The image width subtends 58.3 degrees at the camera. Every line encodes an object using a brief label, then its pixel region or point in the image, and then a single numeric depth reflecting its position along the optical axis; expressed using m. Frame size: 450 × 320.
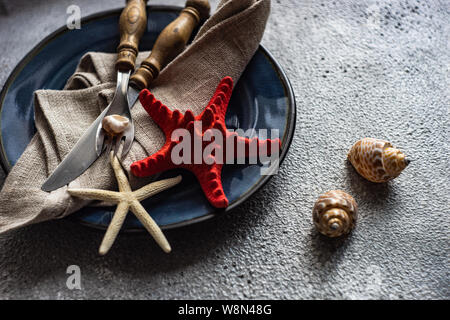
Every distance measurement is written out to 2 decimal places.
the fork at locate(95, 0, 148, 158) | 0.71
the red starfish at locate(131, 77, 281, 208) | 0.67
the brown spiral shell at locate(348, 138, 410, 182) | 0.73
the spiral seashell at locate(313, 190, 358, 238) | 0.69
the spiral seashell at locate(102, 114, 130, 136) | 0.70
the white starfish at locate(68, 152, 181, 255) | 0.63
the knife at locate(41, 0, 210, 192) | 0.68
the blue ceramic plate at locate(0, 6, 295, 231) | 0.67
